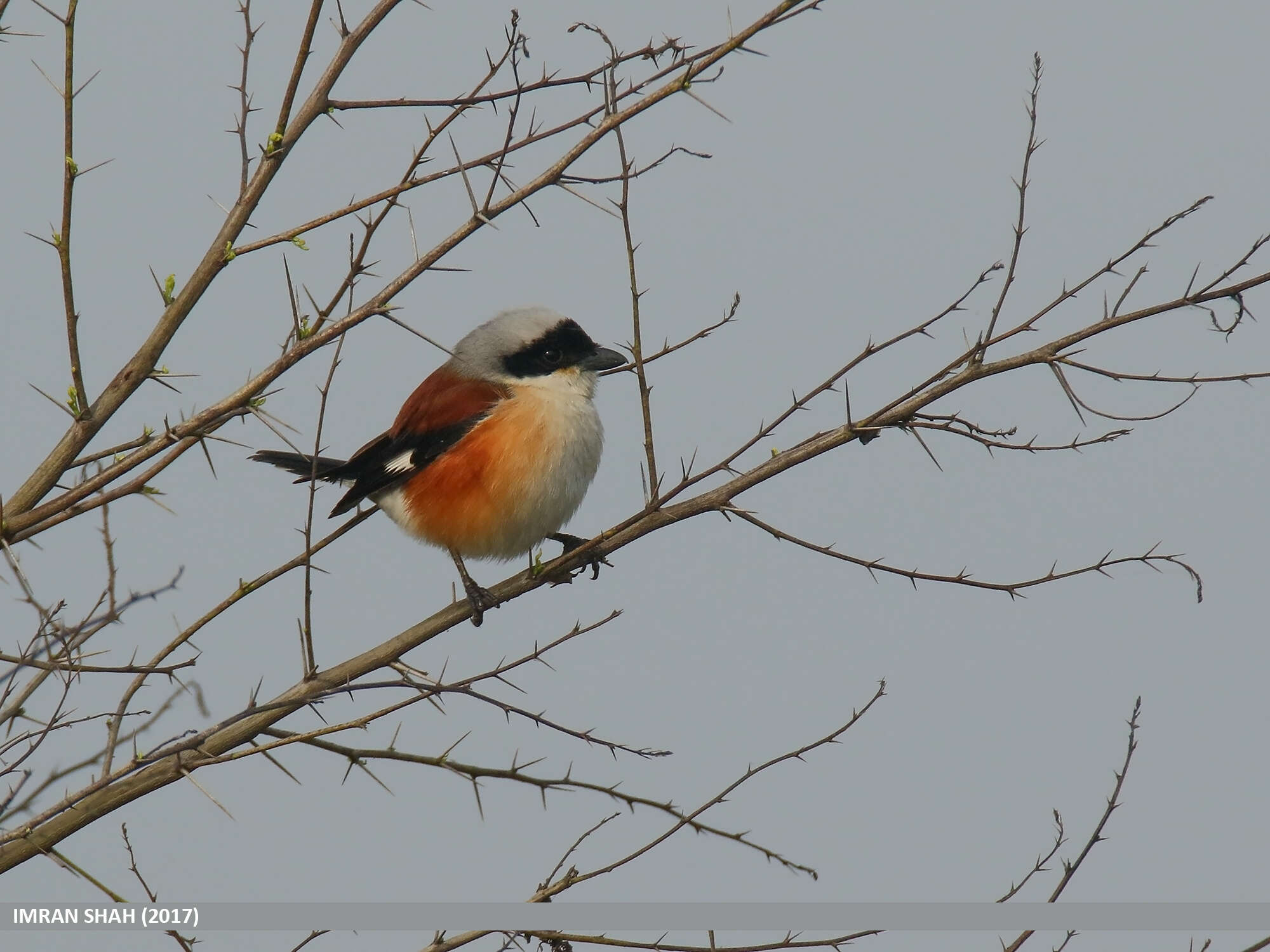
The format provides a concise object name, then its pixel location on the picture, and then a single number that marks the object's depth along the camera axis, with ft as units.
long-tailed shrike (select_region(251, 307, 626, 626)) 31.89
